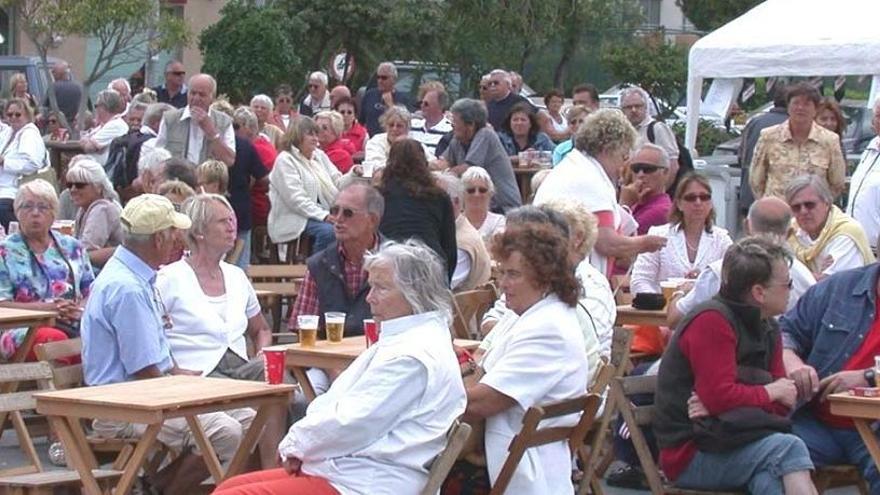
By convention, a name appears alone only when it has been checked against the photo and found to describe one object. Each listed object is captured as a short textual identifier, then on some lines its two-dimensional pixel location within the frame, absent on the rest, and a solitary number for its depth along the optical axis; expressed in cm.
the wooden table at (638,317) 859
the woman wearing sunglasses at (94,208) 1062
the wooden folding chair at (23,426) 661
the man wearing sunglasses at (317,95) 1928
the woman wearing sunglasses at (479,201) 1070
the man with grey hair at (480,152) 1307
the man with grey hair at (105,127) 1505
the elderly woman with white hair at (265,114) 1634
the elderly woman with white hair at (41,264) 915
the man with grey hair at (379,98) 1822
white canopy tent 1562
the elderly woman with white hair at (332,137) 1541
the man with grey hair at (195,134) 1298
